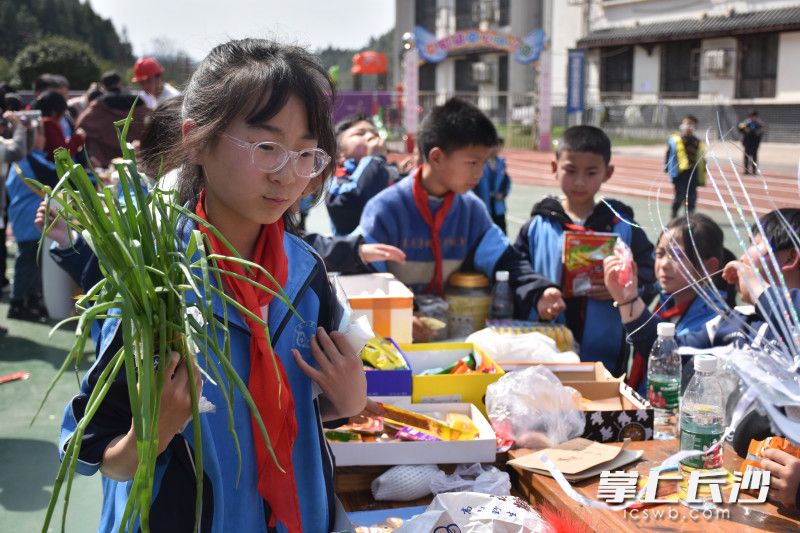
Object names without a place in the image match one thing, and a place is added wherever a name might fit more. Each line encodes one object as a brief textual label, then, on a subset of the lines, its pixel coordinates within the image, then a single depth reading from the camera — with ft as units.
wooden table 5.45
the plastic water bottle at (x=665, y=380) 7.40
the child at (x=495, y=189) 17.92
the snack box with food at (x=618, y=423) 6.77
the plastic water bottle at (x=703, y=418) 6.17
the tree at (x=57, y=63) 80.94
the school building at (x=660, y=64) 76.33
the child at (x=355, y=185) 13.78
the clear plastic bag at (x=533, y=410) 6.70
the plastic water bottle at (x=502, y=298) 9.59
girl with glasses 4.01
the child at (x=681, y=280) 8.39
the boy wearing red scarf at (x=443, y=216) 9.91
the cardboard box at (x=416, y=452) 6.20
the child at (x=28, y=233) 18.66
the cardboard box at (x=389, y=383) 6.90
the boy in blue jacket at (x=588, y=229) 9.73
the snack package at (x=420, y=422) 6.55
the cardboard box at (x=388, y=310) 8.13
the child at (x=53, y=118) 19.85
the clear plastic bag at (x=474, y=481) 6.00
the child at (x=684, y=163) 32.01
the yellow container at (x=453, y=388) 7.09
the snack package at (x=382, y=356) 6.97
